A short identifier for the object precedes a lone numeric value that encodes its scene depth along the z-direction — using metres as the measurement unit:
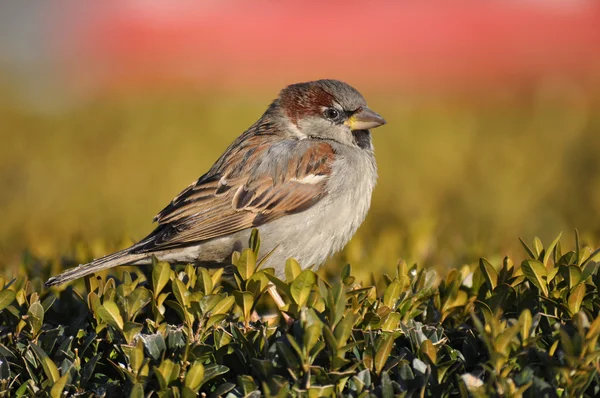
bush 4.10
